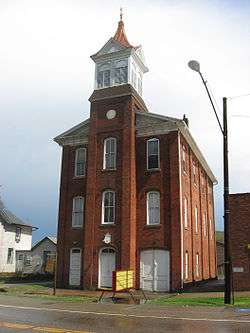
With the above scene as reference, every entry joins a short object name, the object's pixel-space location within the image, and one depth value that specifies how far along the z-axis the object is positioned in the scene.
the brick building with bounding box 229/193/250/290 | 23.55
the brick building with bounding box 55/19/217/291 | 27.12
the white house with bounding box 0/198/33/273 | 49.47
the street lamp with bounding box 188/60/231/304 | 17.88
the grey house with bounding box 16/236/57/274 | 46.79
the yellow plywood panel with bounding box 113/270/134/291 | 21.58
